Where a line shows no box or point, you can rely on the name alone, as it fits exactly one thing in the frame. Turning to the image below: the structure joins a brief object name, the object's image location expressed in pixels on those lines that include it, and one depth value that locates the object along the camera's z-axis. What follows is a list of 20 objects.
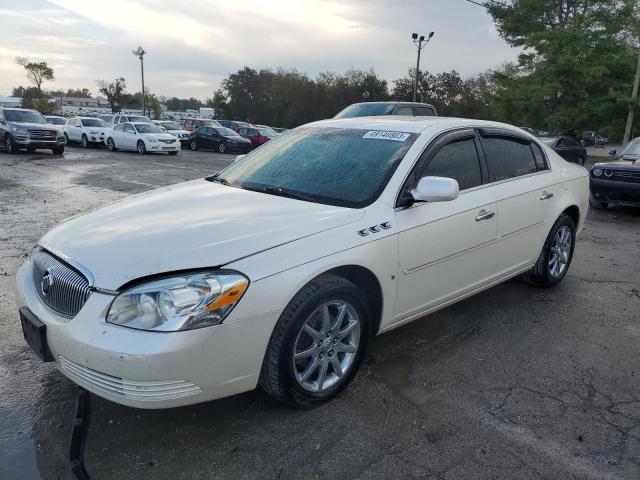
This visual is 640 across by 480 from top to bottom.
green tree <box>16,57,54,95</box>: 70.94
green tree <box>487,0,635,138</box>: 27.47
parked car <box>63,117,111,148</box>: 25.25
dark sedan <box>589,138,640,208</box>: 9.48
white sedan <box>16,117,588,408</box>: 2.41
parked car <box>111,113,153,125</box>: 25.33
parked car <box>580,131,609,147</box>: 45.81
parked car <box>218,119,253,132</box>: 30.34
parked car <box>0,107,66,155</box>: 19.42
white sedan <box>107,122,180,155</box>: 22.73
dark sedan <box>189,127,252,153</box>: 27.02
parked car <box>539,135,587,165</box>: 21.42
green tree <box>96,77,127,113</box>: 66.12
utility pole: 26.18
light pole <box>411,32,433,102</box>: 34.34
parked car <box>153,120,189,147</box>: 29.83
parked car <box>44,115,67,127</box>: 30.51
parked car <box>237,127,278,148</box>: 28.05
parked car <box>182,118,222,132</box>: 29.60
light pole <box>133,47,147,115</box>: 47.78
